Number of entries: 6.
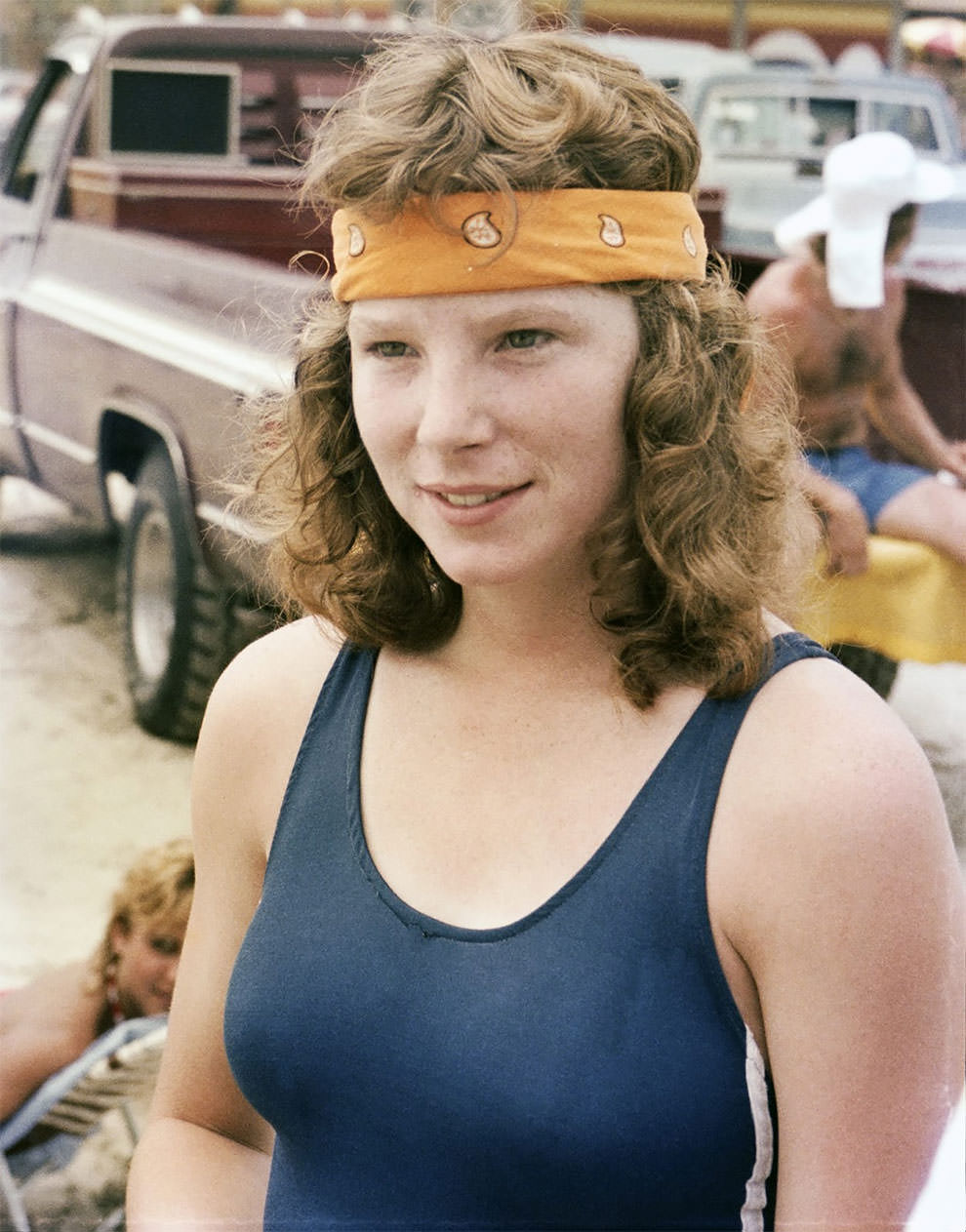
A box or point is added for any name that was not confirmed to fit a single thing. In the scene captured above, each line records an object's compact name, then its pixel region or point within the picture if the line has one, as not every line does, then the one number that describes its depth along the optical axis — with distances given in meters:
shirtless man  2.30
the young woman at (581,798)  0.98
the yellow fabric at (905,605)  2.25
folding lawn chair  2.24
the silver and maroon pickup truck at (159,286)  2.16
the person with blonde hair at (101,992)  2.26
